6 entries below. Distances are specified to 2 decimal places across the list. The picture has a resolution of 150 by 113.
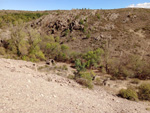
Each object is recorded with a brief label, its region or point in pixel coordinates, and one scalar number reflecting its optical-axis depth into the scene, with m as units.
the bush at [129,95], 11.12
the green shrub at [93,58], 24.17
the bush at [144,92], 12.30
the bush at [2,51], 18.88
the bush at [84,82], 11.24
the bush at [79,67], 17.08
